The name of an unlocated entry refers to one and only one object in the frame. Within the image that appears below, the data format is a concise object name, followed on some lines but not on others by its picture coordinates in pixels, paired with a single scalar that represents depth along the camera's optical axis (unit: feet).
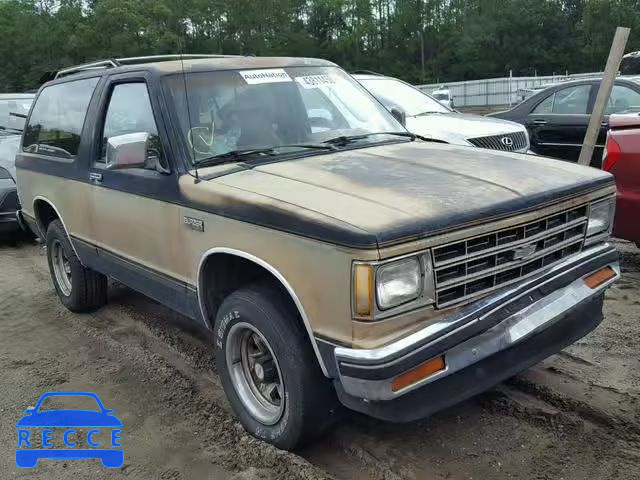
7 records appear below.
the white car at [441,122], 23.95
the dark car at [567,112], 28.45
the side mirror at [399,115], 15.99
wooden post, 19.49
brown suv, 8.63
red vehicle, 16.51
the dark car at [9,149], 27.58
